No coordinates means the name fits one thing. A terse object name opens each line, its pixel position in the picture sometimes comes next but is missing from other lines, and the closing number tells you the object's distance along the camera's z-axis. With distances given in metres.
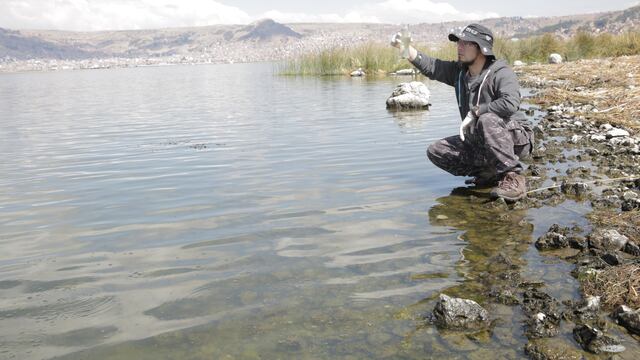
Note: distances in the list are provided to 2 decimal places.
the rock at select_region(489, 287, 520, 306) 3.66
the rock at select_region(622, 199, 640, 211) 5.53
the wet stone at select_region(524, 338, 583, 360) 2.97
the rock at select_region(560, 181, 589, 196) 6.37
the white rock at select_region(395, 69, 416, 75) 38.92
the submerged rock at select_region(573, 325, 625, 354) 3.01
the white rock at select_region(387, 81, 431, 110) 18.27
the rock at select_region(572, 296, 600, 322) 3.40
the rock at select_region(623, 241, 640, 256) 4.33
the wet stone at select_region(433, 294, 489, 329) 3.35
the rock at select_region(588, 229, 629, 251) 4.49
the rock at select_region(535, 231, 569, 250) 4.64
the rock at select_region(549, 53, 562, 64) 39.32
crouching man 6.46
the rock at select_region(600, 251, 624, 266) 4.13
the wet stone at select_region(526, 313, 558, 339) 3.21
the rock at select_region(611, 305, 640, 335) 3.20
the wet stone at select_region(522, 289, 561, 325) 3.38
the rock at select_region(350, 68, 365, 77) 39.47
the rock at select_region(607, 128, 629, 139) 9.61
